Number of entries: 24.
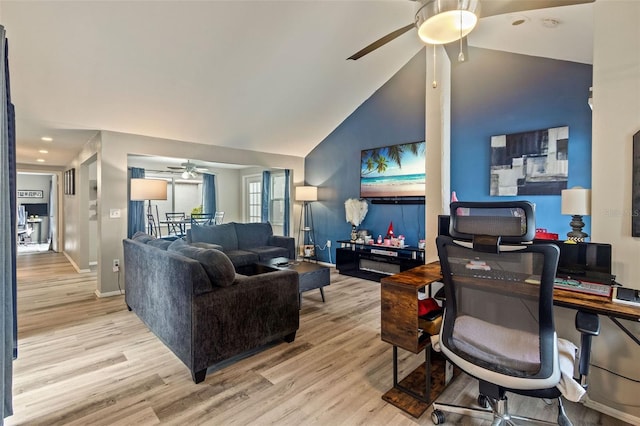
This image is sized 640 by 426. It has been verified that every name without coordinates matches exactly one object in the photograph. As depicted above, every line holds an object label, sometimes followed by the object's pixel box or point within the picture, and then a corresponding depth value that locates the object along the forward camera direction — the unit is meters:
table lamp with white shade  2.01
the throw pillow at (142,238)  3.30
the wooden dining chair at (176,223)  7.36
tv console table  4.57
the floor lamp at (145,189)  3.96
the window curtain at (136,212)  6.64
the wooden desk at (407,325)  1.84
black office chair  1.34
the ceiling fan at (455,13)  1.92
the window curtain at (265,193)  7.91
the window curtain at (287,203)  6.54
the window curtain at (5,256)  1.49
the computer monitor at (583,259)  1.79
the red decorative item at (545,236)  2.35
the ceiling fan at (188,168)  6.59
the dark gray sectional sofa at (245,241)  4.78
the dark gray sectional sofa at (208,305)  2.16
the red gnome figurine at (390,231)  4.99
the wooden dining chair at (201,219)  7.54
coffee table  3.53
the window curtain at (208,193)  8.47
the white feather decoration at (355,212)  5.46
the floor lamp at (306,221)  6.06
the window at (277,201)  7.86
